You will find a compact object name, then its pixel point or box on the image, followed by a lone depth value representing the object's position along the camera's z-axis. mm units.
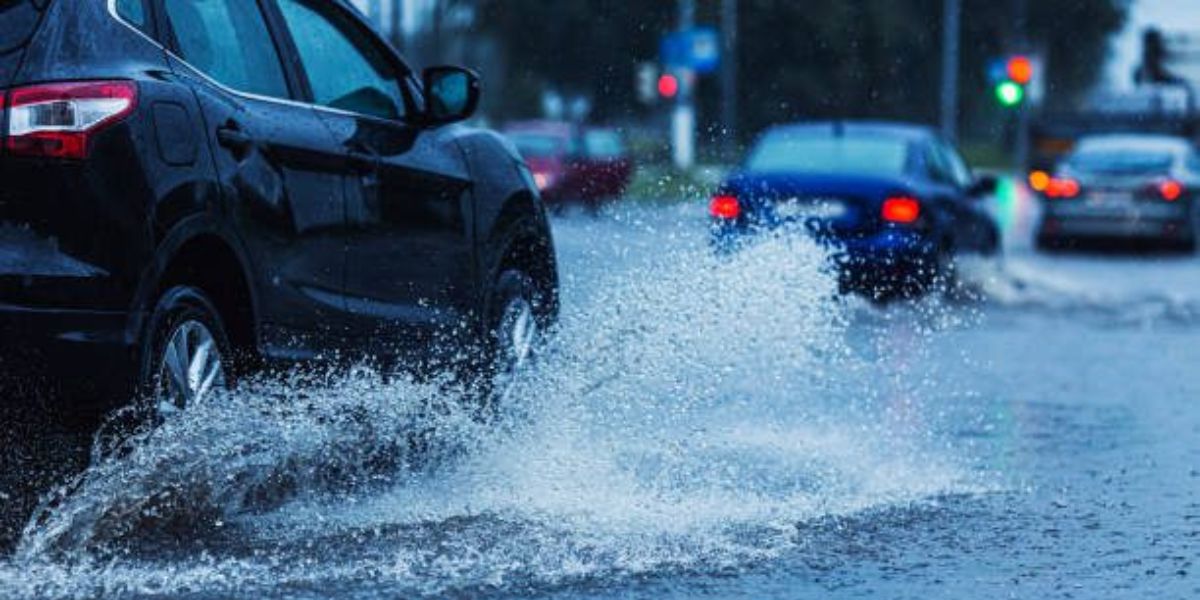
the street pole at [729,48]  48719
